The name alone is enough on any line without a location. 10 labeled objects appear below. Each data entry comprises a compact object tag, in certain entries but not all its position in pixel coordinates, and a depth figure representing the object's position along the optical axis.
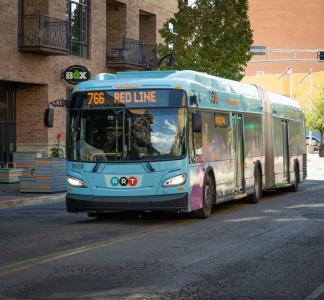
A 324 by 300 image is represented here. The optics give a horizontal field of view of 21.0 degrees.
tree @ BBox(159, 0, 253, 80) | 36.66
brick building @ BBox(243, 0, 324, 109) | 107.00
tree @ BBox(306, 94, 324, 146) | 81.31
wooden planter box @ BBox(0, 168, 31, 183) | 30.44
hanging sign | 32.31
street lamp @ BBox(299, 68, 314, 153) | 78.88
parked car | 87.19
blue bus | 15.45
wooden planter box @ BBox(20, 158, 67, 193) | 24.72
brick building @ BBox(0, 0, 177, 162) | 30.98
